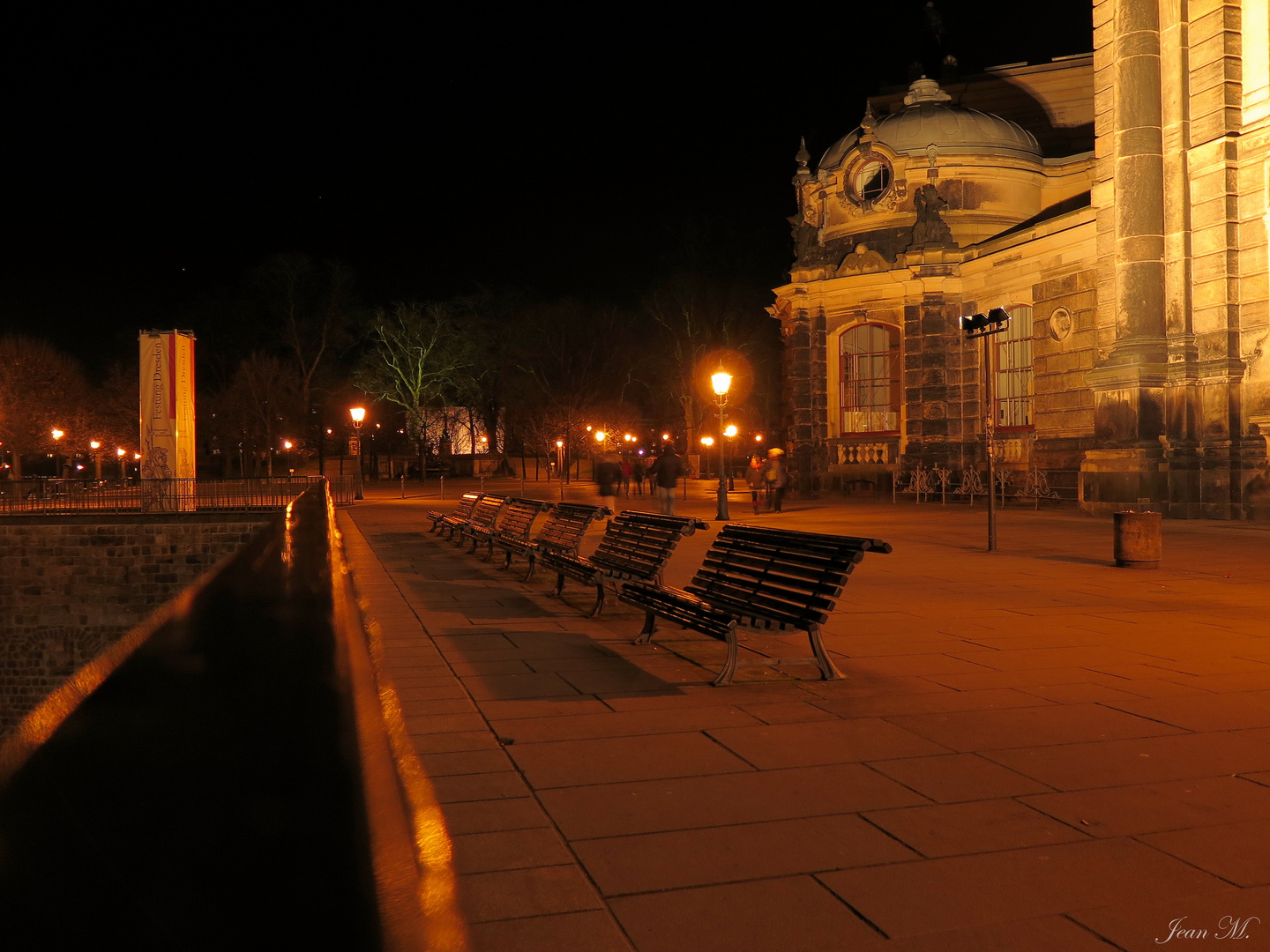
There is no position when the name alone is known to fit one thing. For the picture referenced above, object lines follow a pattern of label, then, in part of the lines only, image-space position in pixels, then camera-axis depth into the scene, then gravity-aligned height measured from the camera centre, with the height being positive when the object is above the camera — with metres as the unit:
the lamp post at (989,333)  15.91 +1.91
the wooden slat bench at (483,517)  15.58 -0.69
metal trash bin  13.39 -1.02
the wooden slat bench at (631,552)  8.91 -0.73
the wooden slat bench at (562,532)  11.33 -0.69
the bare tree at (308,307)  62.62 +9.56
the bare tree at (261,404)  62.53 +4.02
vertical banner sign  30.83 +1.93
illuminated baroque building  21.67 +5.03
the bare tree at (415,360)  61.50 +6.27
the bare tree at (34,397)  55.94 +4.30
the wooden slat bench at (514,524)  14.00 -0.72
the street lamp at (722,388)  23.87 +1.68
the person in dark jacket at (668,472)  21.09 -0.10
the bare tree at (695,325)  61.94 +7.96
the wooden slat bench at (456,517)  17.75 -0.81
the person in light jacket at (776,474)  27.31 -0.25
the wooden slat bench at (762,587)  6.60 -0.81
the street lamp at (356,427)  37.88 +1.63
